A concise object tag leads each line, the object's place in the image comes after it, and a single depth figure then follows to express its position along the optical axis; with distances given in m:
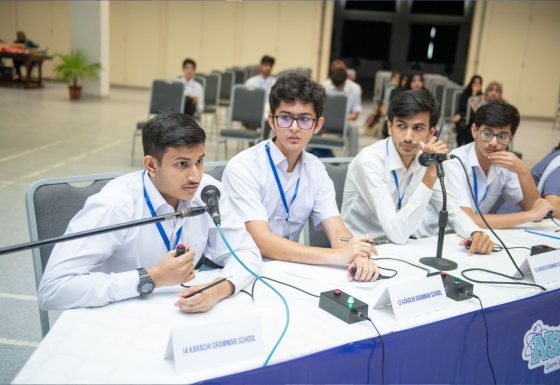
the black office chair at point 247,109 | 6.11
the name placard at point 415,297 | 1.49
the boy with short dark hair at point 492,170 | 2.52
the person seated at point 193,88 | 7.51
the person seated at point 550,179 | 2.79
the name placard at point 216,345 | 1.15
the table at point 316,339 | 1.17
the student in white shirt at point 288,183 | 1.98
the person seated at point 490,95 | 7.61
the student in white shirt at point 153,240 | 1.42
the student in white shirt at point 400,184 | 2.15
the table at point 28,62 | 12.35
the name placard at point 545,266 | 1.84
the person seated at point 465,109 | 7.34
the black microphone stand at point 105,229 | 1.12
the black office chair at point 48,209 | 1.72
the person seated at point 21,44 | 13.35
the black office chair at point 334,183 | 2.47
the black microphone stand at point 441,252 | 1.88
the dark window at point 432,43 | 20.91
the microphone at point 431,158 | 1.90
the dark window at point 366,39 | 21.39
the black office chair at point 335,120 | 5.82
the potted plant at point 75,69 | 11.10
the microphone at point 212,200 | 1.33
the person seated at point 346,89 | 7.36
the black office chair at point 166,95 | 6.27
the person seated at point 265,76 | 8.49
